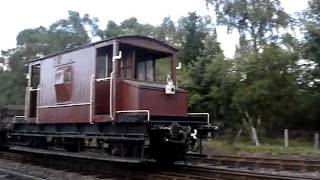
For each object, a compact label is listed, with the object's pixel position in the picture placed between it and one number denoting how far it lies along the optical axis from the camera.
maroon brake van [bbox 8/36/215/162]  8.32
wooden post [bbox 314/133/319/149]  17.39
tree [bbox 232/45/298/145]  19.29
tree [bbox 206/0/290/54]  25.21
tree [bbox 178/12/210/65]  28.87
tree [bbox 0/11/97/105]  39.08
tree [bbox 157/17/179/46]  37.27
